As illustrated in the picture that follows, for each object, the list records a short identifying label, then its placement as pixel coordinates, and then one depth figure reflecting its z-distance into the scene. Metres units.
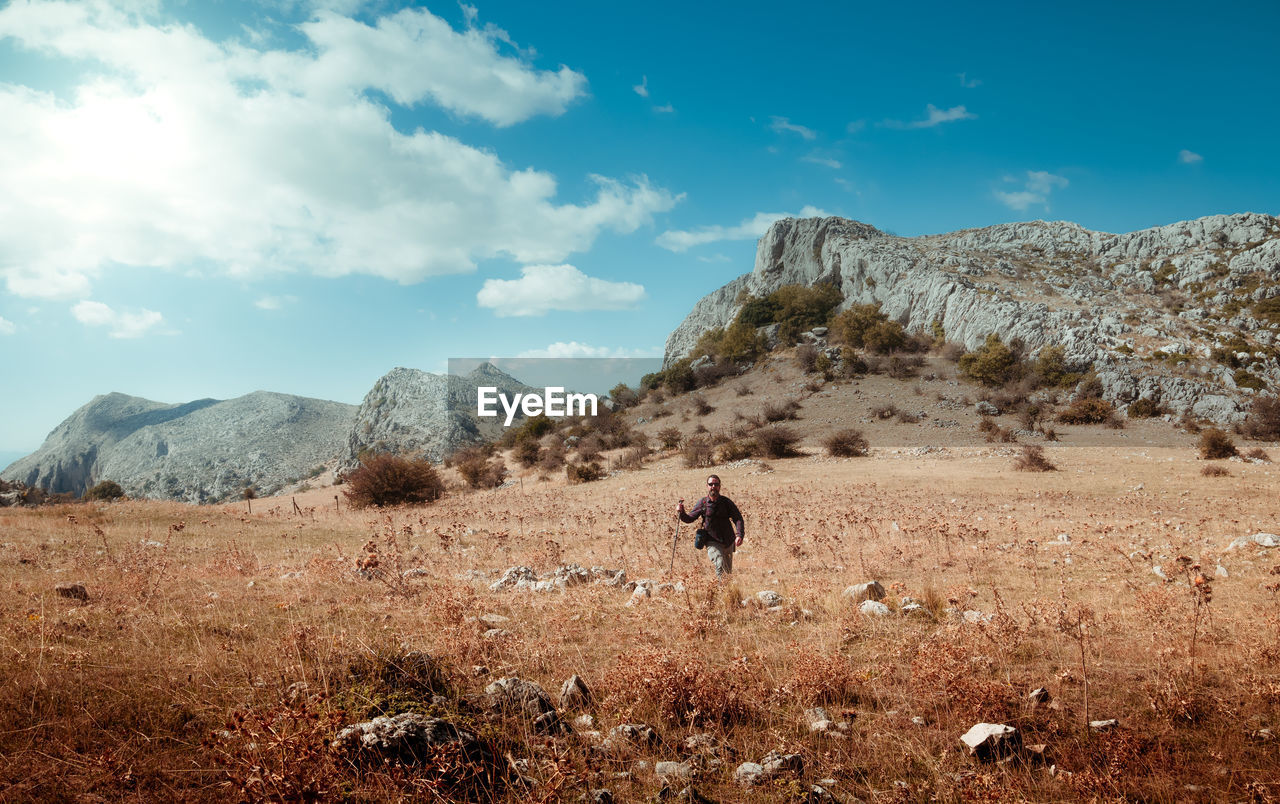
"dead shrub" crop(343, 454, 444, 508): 25.58
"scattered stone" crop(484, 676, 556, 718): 3.70
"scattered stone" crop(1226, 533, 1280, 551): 8.60
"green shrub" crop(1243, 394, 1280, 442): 28.44
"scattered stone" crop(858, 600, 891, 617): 6.30
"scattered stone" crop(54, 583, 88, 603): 5.92
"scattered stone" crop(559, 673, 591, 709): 4.04
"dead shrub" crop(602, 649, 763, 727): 3.83
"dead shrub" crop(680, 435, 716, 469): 29.08
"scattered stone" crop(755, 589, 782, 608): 6.96
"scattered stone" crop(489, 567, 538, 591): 8.02
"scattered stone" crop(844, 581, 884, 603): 6.98
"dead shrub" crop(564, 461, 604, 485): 28.22
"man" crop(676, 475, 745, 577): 8.59
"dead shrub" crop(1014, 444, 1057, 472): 20.81
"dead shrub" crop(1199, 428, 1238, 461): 22.00
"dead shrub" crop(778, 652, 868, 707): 4.14
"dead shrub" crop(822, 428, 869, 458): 29.28
